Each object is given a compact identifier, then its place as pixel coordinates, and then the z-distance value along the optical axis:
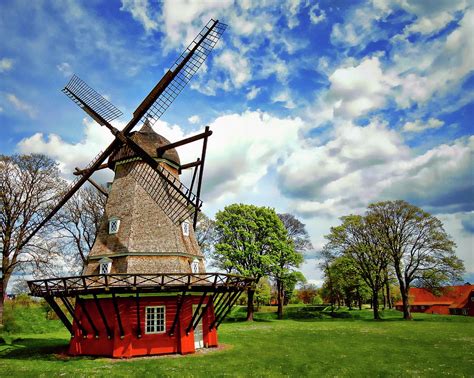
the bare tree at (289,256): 38.84
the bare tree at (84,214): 33.59
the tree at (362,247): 39.22
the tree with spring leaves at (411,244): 36.34
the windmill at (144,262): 16.58
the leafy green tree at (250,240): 36.66
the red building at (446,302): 55.28
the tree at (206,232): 39.88
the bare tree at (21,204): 25.56
